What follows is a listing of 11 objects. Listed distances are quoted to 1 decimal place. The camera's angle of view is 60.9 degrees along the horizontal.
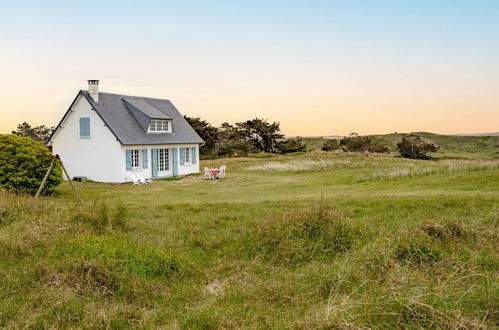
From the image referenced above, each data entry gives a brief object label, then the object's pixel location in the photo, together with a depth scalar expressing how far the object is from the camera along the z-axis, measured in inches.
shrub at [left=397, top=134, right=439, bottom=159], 2018.0
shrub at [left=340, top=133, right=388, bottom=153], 2294.2
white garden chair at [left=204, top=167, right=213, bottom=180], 1047.6
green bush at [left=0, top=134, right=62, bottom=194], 660.7
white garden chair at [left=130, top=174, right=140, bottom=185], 960.3
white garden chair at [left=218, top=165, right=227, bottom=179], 1039.6
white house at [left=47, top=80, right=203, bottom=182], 981.8
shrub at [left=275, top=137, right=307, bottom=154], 2338.2
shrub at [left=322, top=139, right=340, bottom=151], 2349.9
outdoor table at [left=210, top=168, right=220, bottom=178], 1029.8
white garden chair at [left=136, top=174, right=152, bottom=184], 970.7
